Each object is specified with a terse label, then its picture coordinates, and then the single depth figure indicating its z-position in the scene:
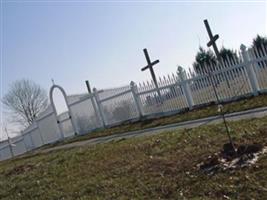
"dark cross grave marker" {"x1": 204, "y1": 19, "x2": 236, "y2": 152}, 11.44
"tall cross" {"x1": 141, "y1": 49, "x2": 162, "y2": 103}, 12.84
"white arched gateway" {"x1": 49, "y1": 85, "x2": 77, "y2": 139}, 14.17
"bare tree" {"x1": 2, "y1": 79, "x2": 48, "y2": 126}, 28.90
